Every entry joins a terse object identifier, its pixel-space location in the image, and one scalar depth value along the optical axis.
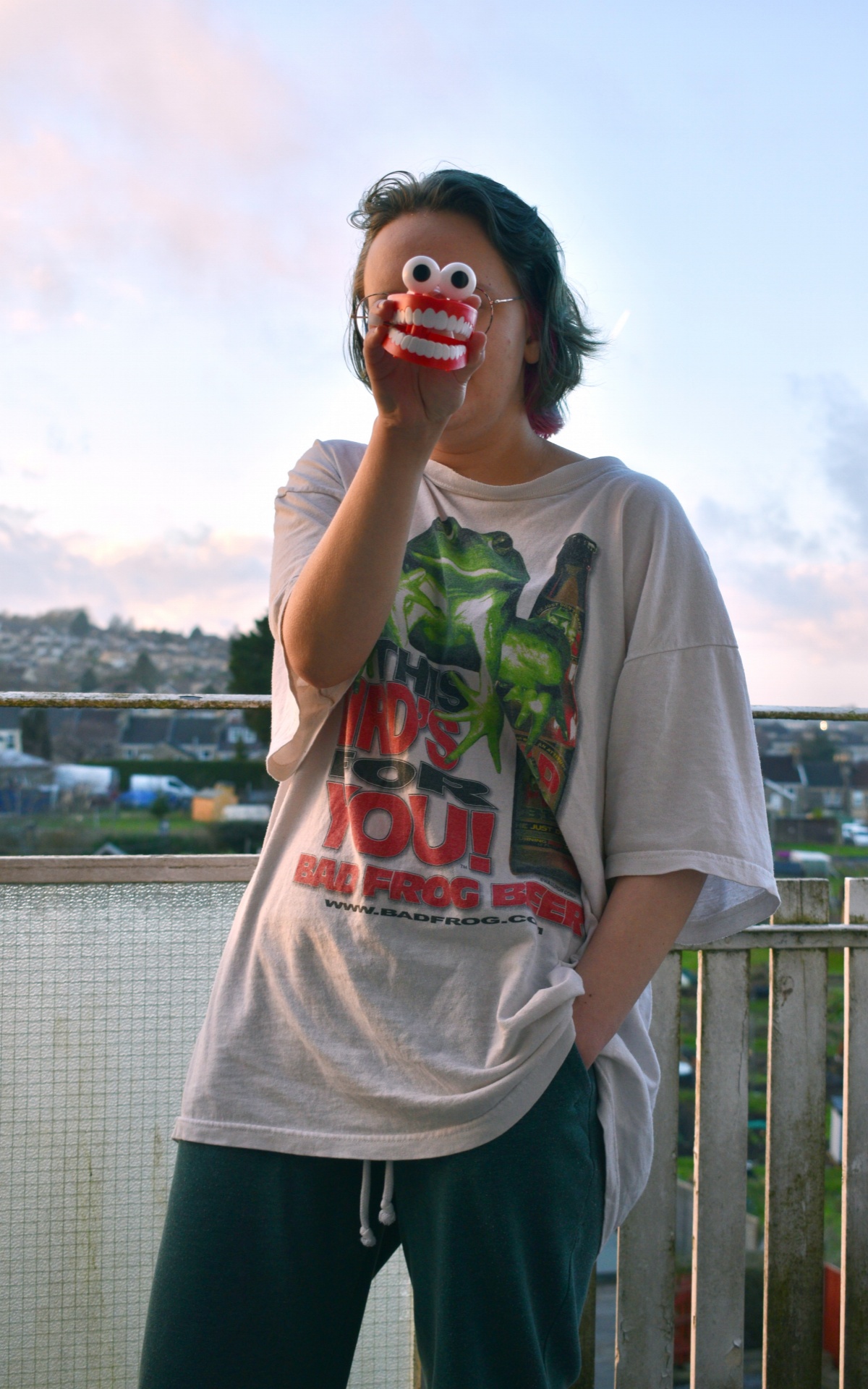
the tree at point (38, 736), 44.22
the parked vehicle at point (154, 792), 42.47
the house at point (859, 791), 30.29
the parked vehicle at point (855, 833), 39.28
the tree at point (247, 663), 27.89
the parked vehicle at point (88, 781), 40.72
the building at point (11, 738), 40.19
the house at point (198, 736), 41.34
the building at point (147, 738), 43.28
